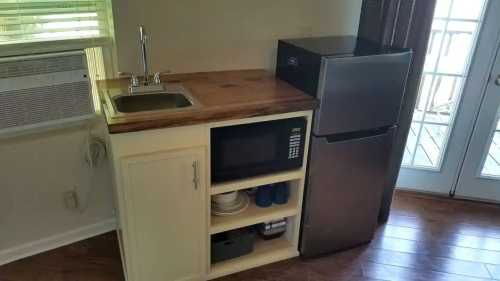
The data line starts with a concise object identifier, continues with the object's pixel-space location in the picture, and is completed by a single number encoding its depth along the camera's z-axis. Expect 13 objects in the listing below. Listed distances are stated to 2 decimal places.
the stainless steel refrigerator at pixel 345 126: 1.82
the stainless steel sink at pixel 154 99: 1.79
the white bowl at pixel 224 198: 2.03
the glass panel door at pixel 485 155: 2.54
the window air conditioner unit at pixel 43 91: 1.75
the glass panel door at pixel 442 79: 2.42
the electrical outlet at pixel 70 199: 2.18
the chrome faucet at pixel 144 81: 1.82
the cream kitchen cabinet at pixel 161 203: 1.60
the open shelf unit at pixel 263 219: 1.90
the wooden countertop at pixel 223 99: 1.55
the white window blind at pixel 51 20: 1.78
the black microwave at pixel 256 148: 1.80
